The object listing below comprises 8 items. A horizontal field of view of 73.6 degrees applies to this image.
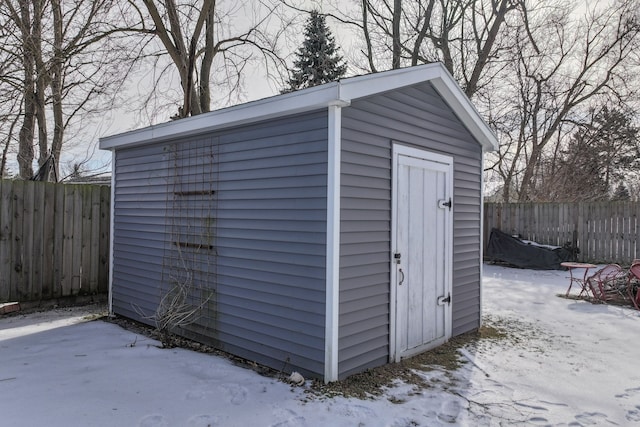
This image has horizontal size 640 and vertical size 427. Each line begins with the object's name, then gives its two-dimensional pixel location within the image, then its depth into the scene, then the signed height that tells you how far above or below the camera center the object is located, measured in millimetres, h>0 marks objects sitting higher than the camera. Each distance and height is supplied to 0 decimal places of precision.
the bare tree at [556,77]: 13250 +4815
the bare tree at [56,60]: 6941 +2776
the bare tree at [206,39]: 7867 +3605
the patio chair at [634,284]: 5754 -859
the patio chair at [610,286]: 6328 -932
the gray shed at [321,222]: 3273 -22
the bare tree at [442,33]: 11922 +5363
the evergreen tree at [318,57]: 14867 +5793
